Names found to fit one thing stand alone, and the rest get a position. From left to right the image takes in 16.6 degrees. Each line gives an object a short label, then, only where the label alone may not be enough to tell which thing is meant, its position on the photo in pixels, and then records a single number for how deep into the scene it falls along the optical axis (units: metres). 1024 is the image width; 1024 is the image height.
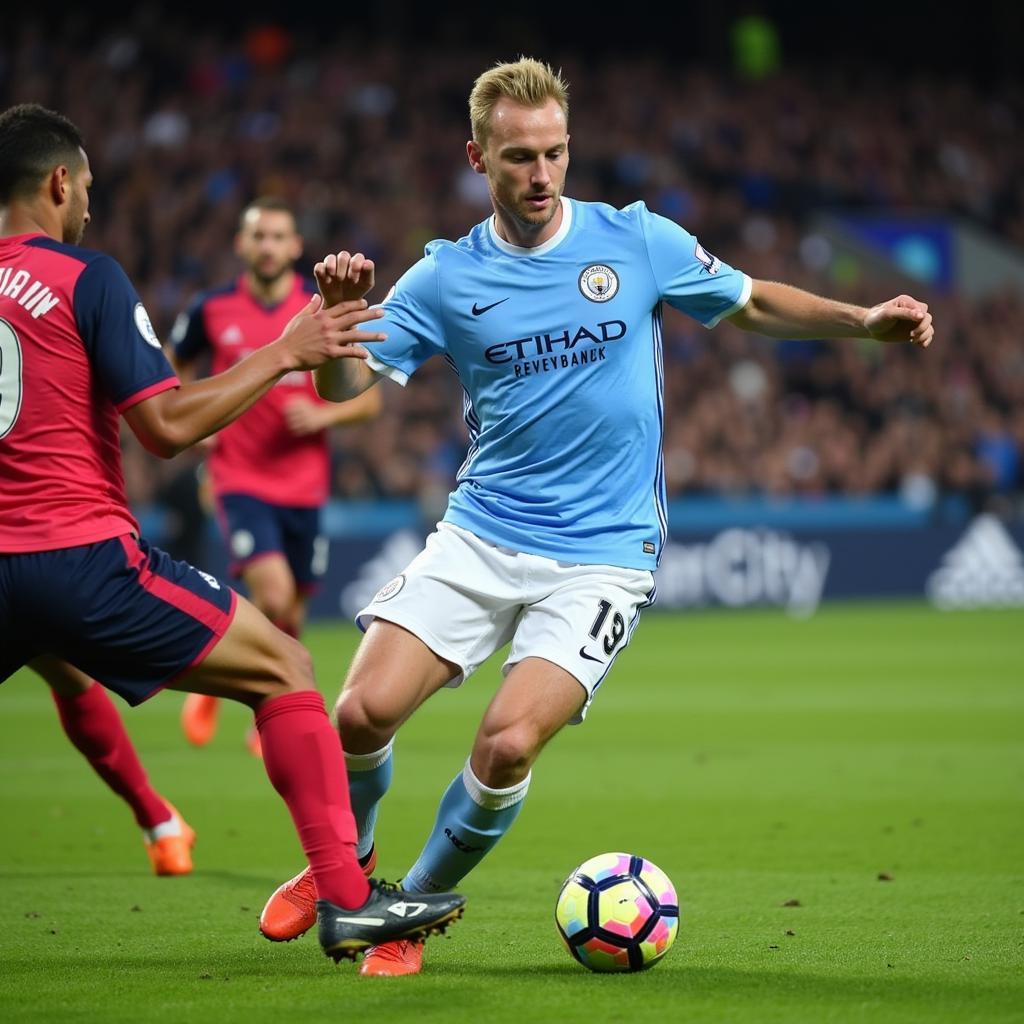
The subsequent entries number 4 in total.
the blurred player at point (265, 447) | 19.48
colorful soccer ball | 9.83
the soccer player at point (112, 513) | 8.90
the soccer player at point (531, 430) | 10.33
